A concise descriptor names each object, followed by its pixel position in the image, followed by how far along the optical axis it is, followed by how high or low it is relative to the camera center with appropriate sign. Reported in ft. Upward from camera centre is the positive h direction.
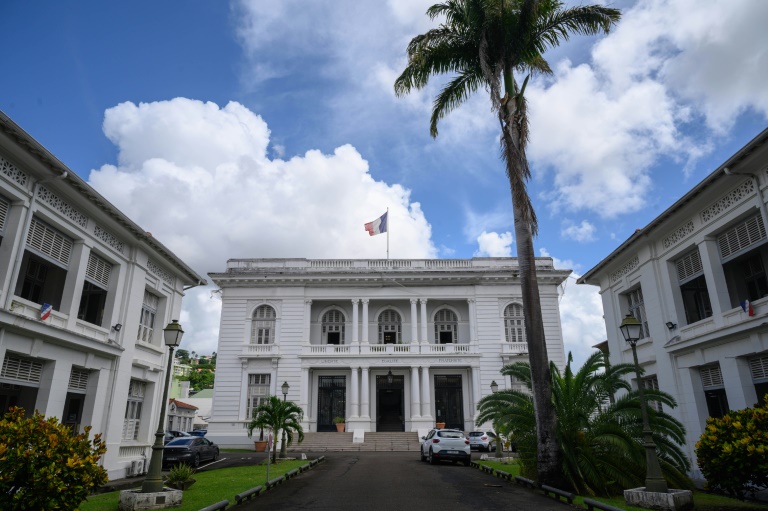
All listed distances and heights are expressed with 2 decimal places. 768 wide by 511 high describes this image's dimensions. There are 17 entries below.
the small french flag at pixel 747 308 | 44.93 +9.61
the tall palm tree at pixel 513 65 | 43.98 +34.04
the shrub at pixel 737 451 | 32.17 -1.63
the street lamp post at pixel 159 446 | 34.73 -1.17
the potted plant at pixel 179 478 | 42.37 -3.91
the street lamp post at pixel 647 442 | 34.53 -1.13
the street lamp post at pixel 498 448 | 67.41 -2.89
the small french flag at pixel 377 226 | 119.75 +43.63
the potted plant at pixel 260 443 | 100.37 -2.90
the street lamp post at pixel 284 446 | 76.27 -2.65
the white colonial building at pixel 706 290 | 45.24 +13.67
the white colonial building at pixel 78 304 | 41.57 +12.44
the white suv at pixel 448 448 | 69.62 -2.78
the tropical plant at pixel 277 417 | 73.10 +1.35
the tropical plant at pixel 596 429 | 40.45 -0.32
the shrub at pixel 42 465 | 22.82 -1.59
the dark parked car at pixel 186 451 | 68.44 -2.99
